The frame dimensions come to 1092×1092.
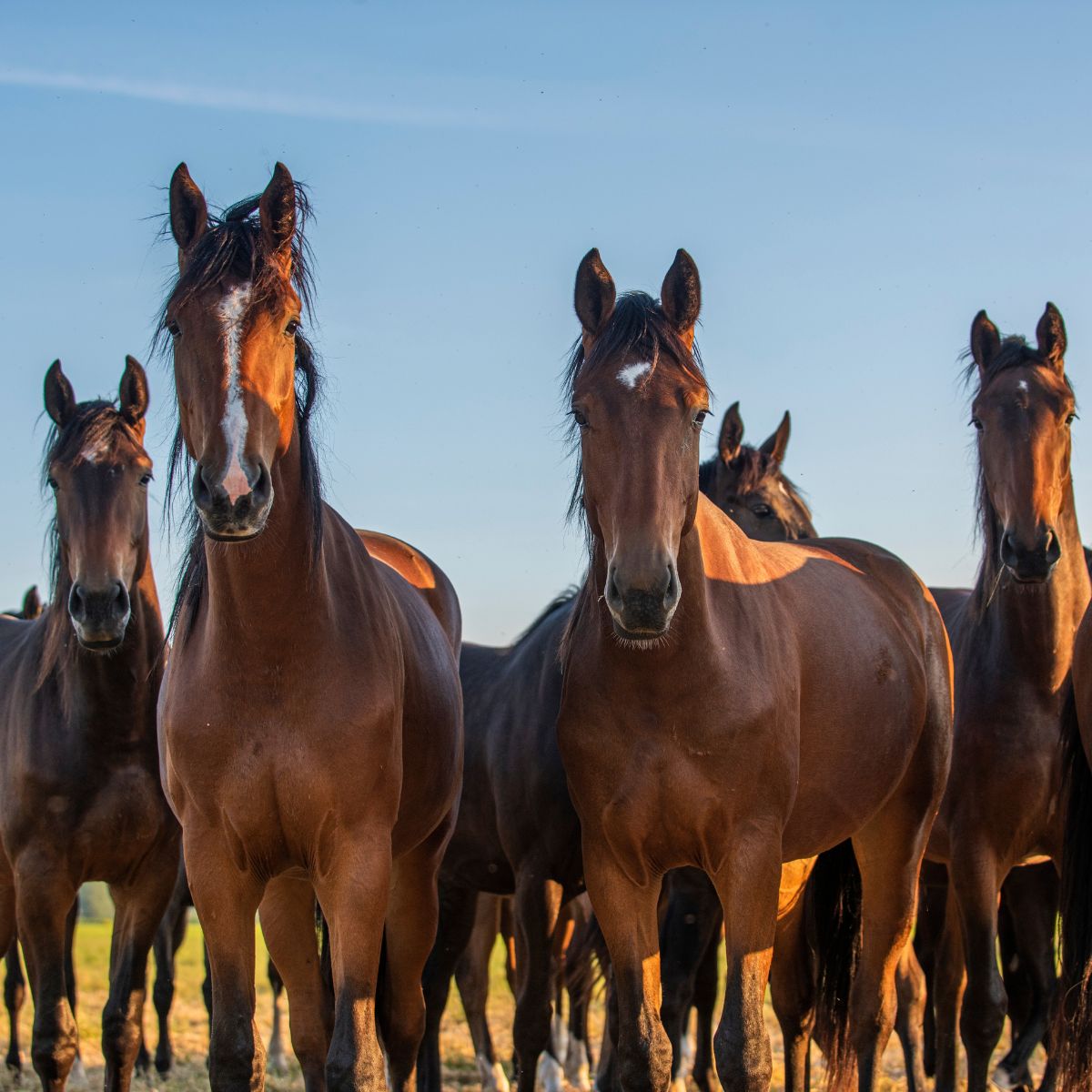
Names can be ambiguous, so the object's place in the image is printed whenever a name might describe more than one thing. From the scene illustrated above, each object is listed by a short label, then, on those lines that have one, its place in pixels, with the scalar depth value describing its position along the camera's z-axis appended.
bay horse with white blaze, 8.89
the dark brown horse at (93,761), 12.78
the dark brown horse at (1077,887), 11.54
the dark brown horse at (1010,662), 13.34
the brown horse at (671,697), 9.34
